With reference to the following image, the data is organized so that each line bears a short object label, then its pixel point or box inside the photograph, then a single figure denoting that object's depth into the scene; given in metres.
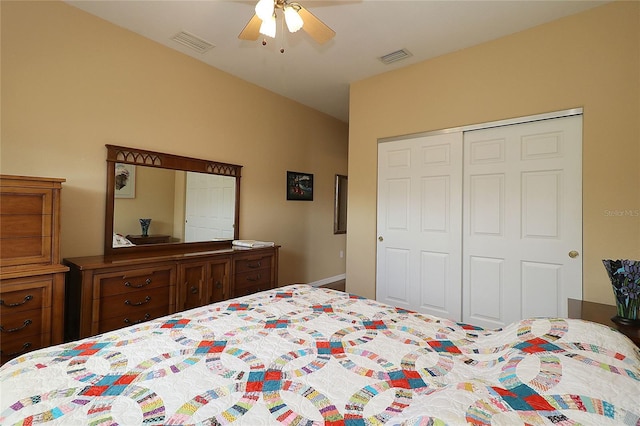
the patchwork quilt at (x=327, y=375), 0.75
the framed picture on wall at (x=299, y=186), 4.26
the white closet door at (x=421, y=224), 2.93
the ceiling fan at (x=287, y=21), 1.71
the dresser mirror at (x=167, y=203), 2.61
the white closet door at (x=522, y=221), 2.37
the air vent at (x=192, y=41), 2.71
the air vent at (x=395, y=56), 2.94
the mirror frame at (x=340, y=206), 5.07
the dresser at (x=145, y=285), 2.05
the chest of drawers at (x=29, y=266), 1.75
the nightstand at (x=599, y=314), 1.52
